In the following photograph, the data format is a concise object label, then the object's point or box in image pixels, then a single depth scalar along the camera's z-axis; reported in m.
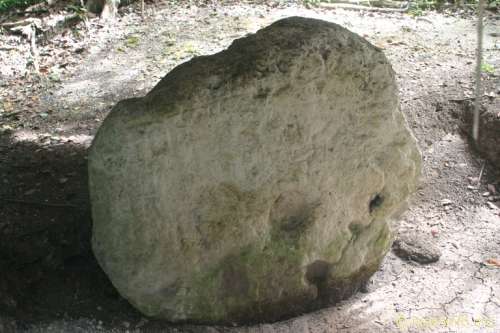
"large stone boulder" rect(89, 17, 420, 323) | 2.57
